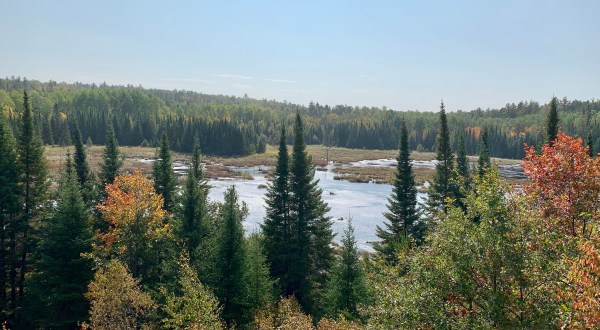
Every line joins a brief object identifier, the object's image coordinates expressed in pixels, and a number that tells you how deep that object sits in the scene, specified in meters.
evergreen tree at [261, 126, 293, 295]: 36.72
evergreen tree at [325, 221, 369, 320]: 28.19
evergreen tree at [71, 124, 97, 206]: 41.31
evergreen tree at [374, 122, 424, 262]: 37.75
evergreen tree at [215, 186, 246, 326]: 27.83
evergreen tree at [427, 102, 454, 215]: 38.44
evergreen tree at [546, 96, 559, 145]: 38.81
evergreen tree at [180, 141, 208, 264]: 31.05
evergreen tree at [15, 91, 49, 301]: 31.69
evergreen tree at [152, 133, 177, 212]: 40.38
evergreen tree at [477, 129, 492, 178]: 45.09
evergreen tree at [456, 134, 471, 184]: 42.91
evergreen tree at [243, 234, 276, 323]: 28.18
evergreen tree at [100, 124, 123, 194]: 39.34
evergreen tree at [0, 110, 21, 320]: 30.72
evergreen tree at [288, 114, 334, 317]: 35.69
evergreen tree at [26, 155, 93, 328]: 28.02
